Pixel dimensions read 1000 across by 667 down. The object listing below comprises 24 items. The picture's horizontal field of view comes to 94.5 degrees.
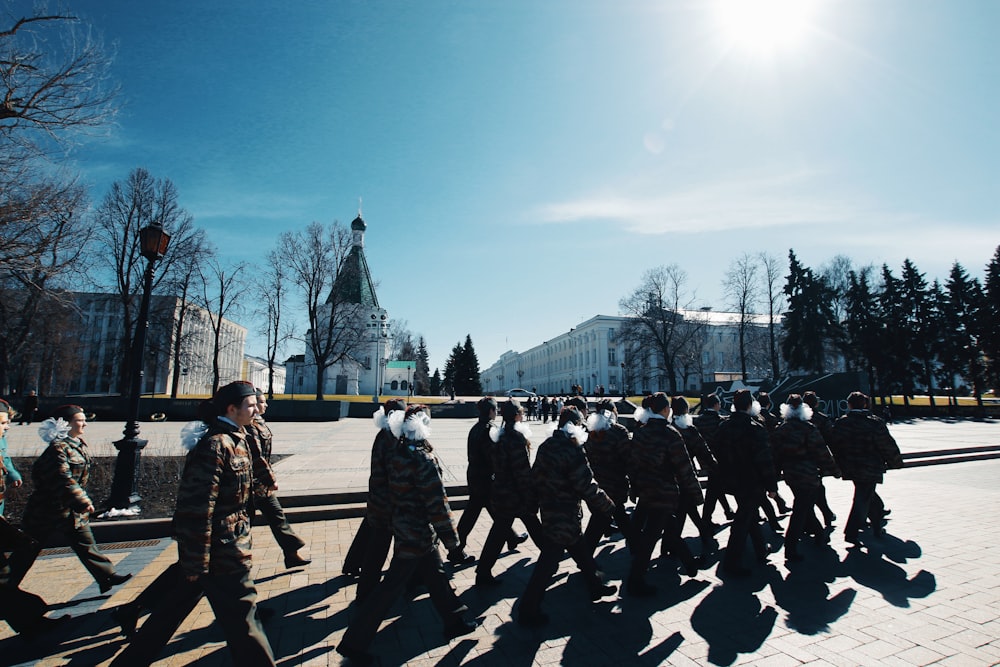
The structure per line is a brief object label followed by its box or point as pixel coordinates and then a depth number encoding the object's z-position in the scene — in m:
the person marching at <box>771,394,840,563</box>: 5.51
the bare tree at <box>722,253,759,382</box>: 39.19
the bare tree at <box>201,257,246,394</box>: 31.91
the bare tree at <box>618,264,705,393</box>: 41.41
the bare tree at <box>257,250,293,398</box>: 35.19
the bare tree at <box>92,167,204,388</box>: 26.48
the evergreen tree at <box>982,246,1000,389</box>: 35.53
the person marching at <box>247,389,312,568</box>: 4.50
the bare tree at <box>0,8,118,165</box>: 8.16
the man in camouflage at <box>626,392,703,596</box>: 4.59
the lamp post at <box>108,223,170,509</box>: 7.21
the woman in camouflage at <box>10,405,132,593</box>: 4.00
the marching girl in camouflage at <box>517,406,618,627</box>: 3.90
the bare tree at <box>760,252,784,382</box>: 38.75
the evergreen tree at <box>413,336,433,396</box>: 77.94
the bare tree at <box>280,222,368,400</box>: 34.66
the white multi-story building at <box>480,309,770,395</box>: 63.78
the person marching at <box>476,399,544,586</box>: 4.71
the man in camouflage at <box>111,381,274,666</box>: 2.63
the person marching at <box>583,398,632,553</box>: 5.14
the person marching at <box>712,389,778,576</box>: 5.11
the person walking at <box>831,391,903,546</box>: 6.11
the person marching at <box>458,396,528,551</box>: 5.25
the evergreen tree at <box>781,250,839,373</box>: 37.78
